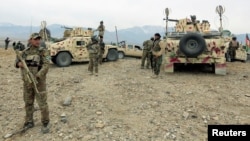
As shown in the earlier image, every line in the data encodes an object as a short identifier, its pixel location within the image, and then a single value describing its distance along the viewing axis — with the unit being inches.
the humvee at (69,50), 304.9
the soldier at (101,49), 321.6
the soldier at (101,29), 344.7
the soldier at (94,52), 244.5
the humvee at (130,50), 413.0
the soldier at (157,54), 218.3
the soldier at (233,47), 341.2
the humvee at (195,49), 224.9
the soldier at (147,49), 270.6
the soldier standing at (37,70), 119.2
